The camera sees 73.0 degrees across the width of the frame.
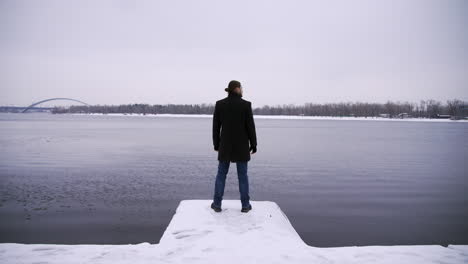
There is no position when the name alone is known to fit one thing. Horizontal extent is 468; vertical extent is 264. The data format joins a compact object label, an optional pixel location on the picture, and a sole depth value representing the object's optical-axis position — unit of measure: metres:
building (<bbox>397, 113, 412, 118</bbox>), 137.88
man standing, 5.25
